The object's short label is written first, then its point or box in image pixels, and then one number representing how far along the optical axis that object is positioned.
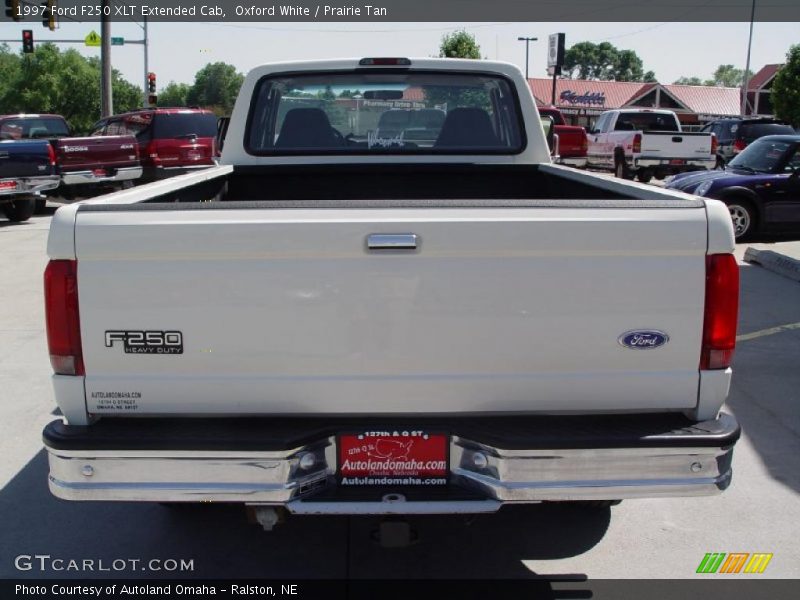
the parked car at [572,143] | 22.34
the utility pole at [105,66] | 24.72
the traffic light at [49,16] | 22.77
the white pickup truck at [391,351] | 2.77
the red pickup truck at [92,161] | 16.03
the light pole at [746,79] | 49.00
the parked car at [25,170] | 14.47
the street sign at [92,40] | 30.55
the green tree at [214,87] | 118.19
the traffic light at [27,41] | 30.41
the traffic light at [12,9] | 21.53
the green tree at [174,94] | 118.01
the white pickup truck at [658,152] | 19.97
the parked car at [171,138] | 18.70
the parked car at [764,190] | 12.45
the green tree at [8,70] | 73.75
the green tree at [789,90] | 44.62
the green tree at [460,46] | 49.94
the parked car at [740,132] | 22.66
